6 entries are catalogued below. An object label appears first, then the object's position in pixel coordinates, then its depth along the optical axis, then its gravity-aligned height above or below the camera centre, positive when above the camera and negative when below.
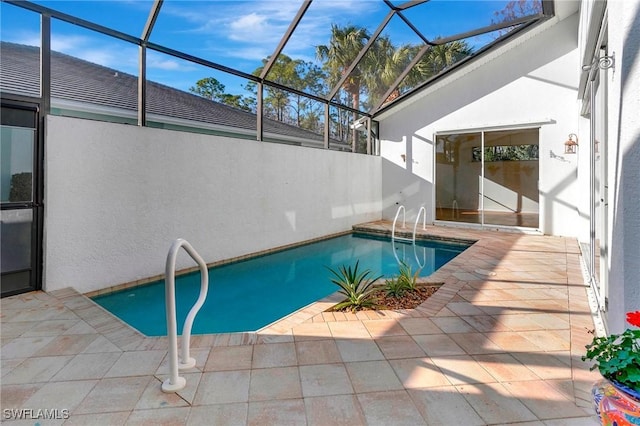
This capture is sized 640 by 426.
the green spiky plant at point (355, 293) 4.29 -1.03
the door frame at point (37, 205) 4.73 +0.08
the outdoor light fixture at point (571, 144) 8.55 +1.73
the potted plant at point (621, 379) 1.49 -0.72
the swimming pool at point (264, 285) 4.74 -1.28
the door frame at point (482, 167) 9.36 +1.44
